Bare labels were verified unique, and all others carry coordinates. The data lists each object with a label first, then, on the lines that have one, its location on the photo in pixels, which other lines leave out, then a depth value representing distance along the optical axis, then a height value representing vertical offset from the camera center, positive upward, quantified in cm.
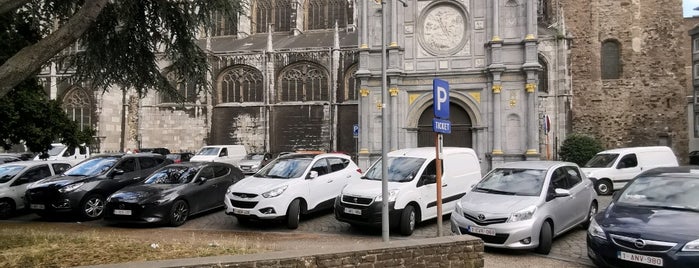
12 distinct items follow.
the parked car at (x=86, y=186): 1094 -116
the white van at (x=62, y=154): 2312 -80
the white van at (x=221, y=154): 2522 -91
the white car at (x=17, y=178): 1209 -109
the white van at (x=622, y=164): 1622 -101
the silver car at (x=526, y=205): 724 -116
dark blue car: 536 -112
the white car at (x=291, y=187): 963 -110
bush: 2562 -68
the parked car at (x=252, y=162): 2425 -135
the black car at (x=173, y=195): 992 -128
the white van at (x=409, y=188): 896 -106
